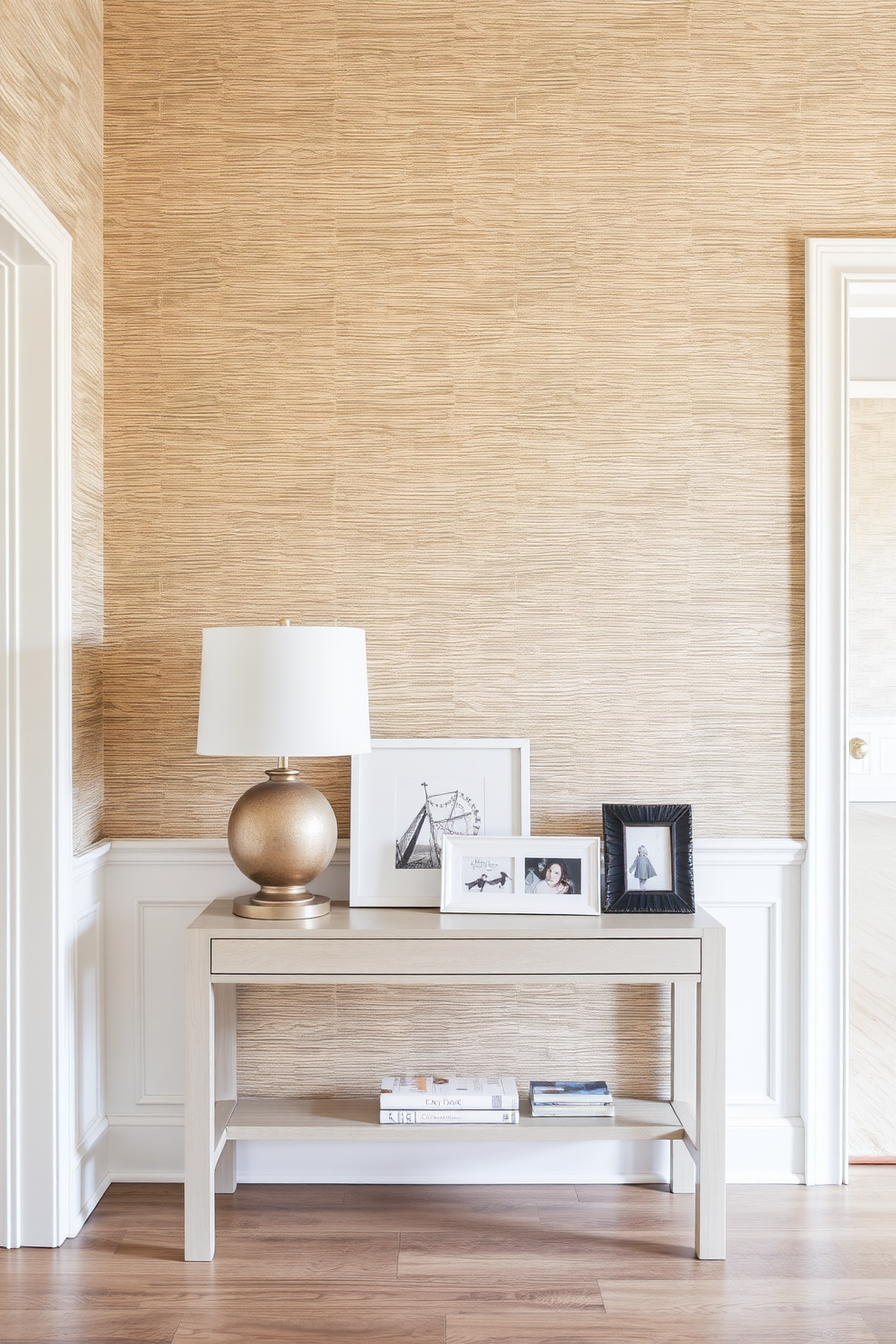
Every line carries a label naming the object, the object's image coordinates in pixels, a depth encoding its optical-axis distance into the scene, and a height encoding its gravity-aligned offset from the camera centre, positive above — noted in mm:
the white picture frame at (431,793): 2525 -253
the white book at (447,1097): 2357 -905
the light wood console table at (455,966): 2227 -585
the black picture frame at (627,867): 2430 -401
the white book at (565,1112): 2381 -949
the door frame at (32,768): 2311 -176
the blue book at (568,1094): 2400 -921
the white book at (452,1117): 2346 -943
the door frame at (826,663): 2621 +56
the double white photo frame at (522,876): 2381 -424
